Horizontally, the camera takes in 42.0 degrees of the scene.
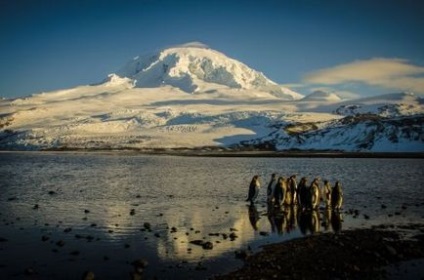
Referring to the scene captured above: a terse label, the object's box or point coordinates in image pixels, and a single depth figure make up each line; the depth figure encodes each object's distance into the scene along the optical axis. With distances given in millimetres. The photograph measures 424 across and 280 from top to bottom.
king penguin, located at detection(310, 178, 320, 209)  31312
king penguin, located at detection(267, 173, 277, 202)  33625
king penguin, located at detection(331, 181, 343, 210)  31375
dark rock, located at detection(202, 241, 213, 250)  20717
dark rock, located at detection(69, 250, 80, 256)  19891
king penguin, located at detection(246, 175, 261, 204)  34150
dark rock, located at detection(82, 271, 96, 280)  16397
